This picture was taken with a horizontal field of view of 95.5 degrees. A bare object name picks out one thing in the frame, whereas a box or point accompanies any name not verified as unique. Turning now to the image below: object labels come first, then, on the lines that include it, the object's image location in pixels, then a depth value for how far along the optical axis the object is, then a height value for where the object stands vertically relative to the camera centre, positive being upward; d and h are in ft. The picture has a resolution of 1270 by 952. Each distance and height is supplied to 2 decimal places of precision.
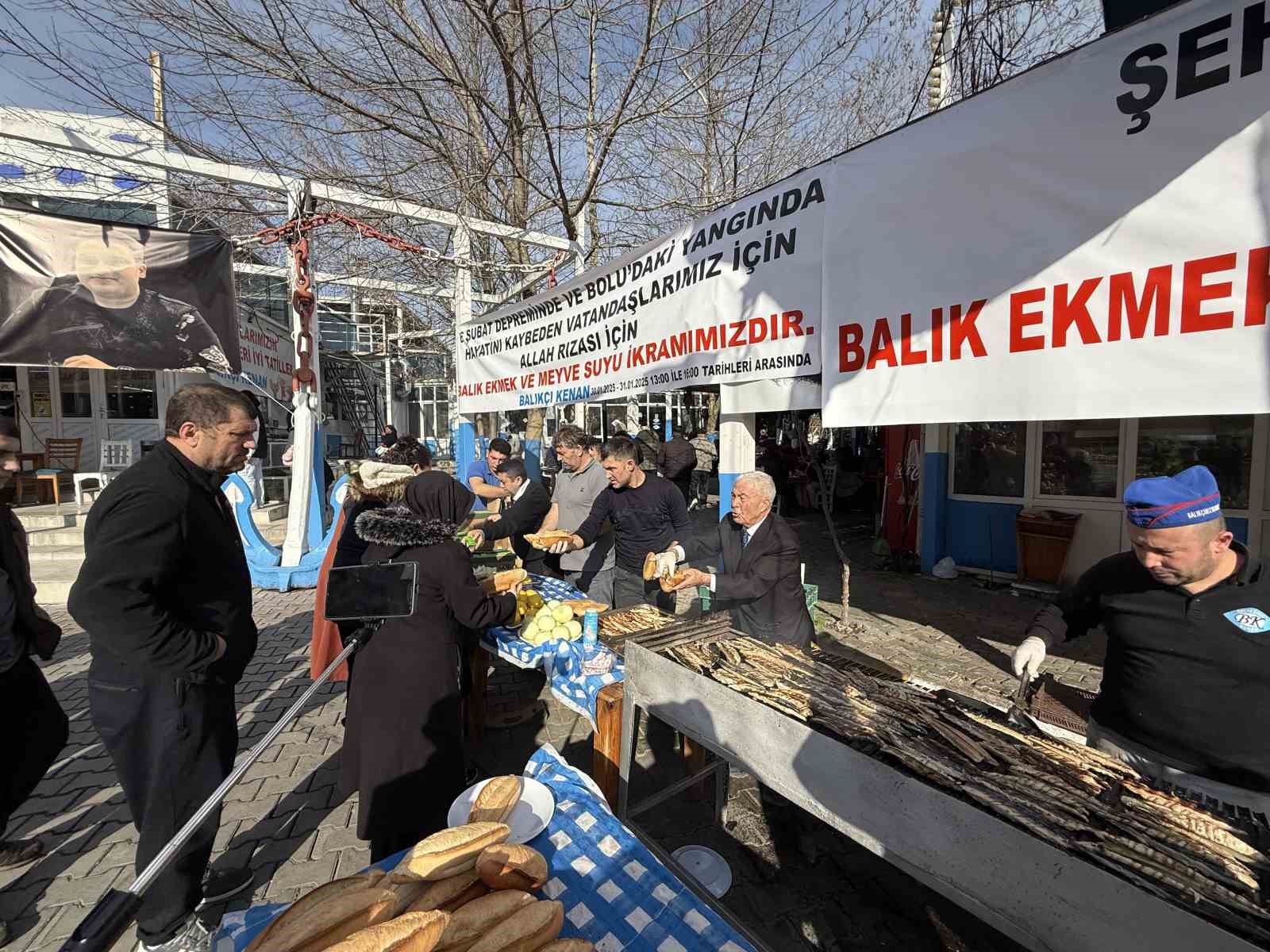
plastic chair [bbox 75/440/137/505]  35.45 -1.39
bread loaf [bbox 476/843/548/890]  4.79 -3.66
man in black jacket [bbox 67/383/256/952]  6.47 -2.33
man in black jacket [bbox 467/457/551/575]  16.96 -2.37
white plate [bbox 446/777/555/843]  5.66 -3.85
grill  3.63 -3.10
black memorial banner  22.49 +5.62
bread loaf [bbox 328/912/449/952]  3.66 -3.25
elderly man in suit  10.09 -2.51
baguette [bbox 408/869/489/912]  4.47 -3.64
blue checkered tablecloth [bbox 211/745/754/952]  4.70 -4.10
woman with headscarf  7.78 -3.60
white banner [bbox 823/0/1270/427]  5.75 +2.30
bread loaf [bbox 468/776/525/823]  5.71 -3.74
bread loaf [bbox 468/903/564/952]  4.10 -3.65
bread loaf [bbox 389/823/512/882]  4.73 -3.54
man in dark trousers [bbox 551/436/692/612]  14.26 -2.11
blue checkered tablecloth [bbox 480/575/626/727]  9.36 -4.11
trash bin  20.71 -3.98
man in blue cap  5.97 -2.35
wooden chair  33.60 -1.41
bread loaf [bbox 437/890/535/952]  4.14 -3.62
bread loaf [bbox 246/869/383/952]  3.84 -3.36
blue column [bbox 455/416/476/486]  27.86 -0.61
